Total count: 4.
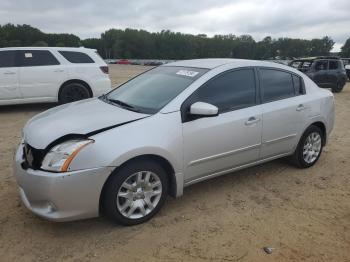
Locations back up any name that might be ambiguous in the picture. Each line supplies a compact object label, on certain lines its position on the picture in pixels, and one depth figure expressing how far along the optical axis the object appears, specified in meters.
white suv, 8.67
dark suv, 15.17
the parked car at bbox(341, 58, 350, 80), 24.06
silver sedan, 3.23
